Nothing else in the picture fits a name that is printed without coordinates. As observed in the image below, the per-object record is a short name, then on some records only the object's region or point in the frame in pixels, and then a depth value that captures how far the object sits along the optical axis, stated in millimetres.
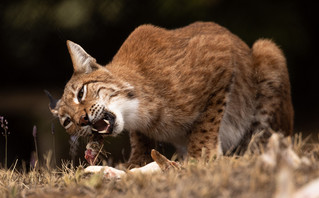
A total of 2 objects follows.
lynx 8984
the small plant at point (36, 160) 8412
